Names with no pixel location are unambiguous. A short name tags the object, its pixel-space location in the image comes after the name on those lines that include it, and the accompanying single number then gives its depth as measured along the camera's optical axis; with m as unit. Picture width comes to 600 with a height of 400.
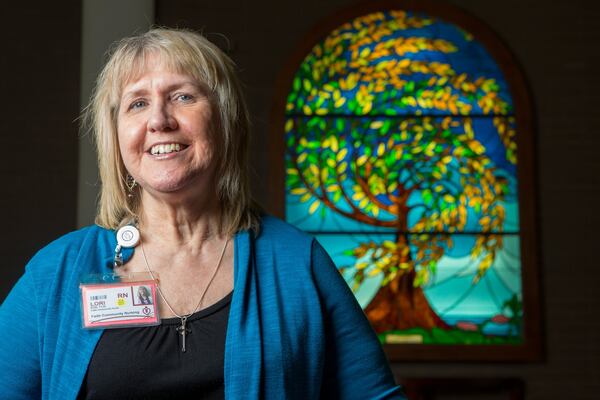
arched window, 5.17
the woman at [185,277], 1.33
